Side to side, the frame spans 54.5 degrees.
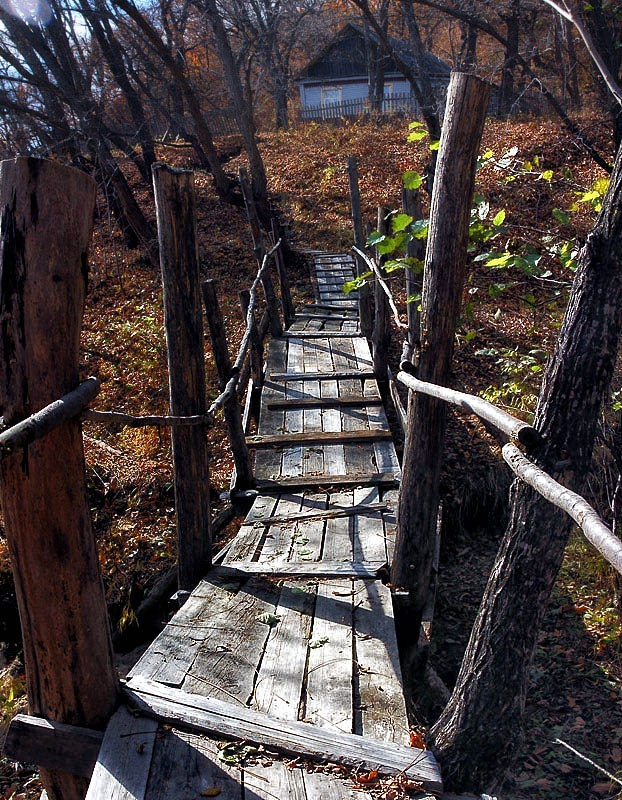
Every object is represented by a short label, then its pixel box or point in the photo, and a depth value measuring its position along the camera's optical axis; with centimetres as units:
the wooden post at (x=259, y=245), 793
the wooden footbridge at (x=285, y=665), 206
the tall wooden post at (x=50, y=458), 188
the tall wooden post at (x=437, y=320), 266
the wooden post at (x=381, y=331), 645
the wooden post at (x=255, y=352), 667
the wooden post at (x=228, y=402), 477
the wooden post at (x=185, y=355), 299
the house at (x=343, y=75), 3144
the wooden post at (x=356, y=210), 941
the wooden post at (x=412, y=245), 423
